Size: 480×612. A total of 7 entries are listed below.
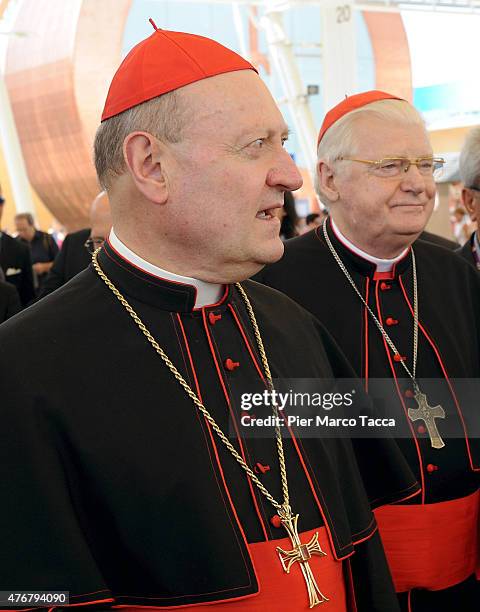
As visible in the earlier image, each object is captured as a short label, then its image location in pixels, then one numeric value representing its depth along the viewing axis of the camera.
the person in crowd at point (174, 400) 1.60
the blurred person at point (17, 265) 6.86
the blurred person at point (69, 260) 5.38
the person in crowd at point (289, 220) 5.21
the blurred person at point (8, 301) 4.65
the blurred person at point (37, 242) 9.66
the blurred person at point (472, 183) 3.35
